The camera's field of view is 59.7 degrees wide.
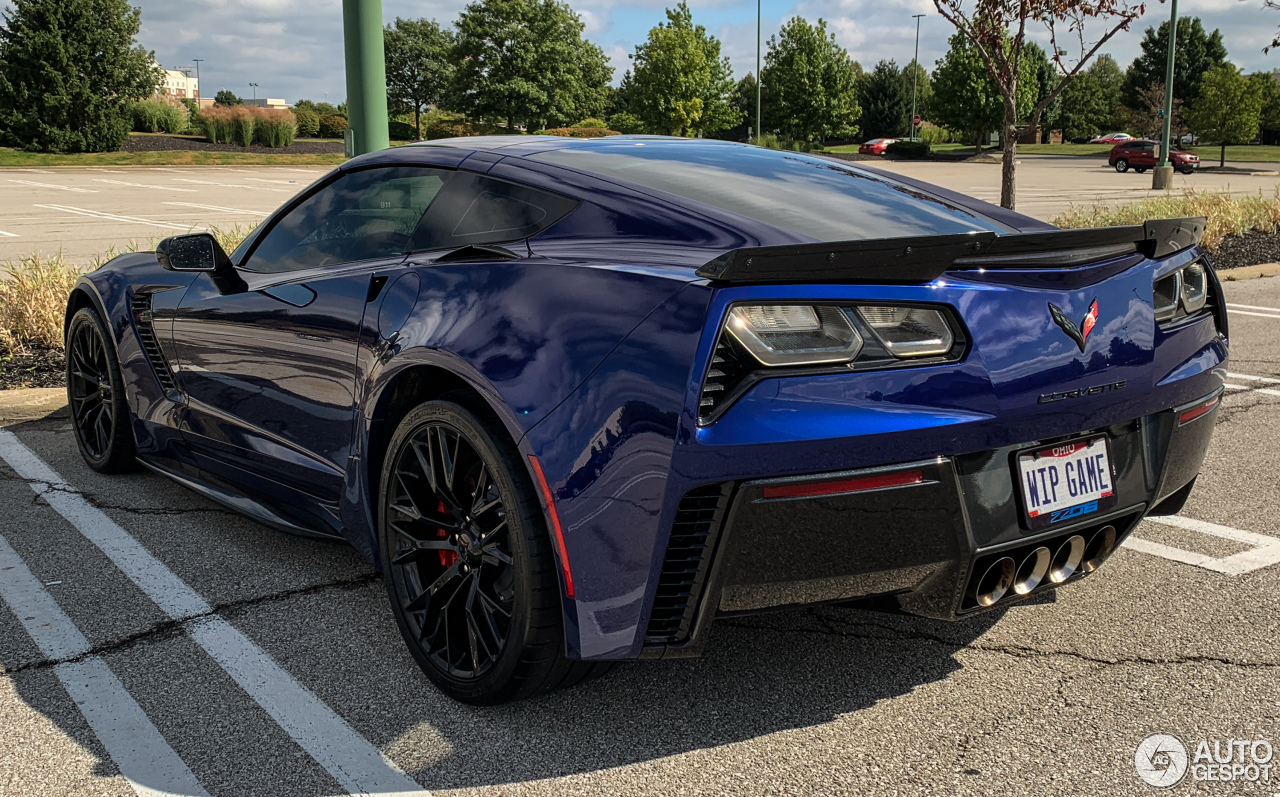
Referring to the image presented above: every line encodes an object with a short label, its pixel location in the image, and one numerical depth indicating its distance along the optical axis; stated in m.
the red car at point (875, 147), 68.56
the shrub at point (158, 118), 51.78
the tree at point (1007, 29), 12.67
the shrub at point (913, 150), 65.38
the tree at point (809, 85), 65.38
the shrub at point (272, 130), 47.31
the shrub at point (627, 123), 59.17
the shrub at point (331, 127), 61.44
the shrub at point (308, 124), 61.34
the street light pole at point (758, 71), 44.88
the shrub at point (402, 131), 65.88
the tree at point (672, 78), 57.06
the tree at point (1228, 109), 52.78
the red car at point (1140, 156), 44.66
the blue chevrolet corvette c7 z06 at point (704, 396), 2.25
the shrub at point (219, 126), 46.97
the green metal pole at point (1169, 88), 25.22
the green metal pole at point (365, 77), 7.10
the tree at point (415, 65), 84.94
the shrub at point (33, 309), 7.36
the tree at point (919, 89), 87.32
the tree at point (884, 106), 87.62
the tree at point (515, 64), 66.69
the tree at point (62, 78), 41.72
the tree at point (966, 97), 64.38
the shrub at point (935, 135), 96.00
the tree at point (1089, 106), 88.31
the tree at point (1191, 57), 78.09
